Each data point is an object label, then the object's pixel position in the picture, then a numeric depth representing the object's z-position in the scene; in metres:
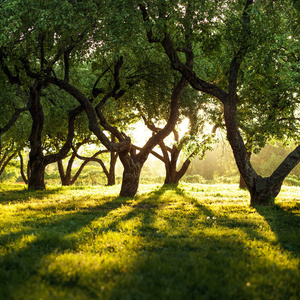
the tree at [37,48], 9.88
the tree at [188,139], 19.05
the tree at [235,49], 10.34
